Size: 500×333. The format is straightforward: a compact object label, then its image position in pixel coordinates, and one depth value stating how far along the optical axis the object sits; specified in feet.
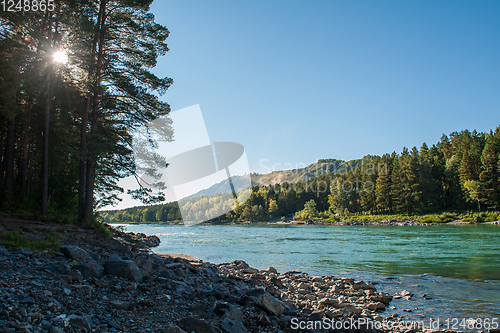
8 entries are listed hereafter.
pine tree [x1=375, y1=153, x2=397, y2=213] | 268.00
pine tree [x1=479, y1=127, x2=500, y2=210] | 191.22
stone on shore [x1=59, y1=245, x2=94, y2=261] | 26.61
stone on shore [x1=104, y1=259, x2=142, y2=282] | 24.97
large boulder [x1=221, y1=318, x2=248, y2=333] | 18.79
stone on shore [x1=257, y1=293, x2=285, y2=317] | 23.18
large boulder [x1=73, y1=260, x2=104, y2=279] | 23.08
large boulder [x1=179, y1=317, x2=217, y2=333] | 17.72
